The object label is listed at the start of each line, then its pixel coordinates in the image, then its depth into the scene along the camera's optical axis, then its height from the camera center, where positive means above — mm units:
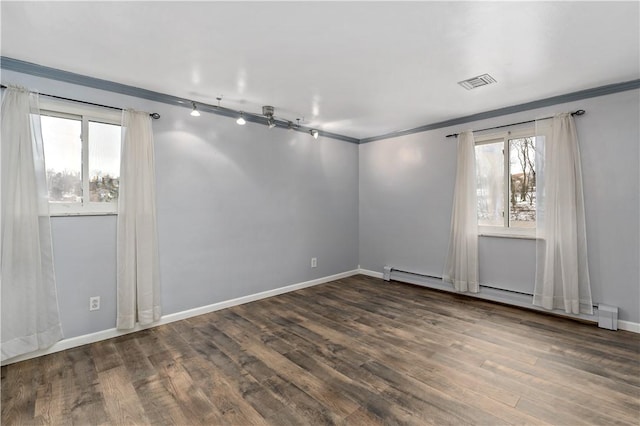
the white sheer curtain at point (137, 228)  2941 -160
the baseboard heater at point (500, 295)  3080 -1084
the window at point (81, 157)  2676 +534
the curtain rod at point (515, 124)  3262 +1125
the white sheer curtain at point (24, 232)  2395 -164
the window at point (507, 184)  3736 +386
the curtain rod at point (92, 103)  2610 +1041
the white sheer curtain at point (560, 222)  3246 -108
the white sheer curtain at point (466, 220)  4059 -101
